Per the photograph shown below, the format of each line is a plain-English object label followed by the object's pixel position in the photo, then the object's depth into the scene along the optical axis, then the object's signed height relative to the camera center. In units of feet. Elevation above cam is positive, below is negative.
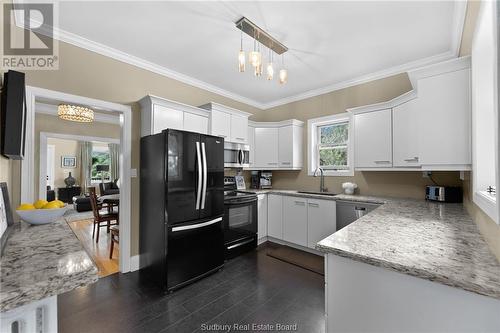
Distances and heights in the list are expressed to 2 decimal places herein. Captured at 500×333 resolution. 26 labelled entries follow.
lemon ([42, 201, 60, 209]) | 4.88 -0.88
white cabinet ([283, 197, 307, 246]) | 11.00 -2.80
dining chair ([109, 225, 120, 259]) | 9.79 -3.04
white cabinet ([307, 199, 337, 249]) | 9.97 -2.51
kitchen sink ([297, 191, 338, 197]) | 11.42 -1.41
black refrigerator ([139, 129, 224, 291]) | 7.42 -1.52
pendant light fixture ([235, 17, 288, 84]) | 6.22 +4.63
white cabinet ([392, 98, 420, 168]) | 7.91 +1.28
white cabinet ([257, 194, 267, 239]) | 11.89 -2.74
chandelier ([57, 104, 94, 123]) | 12.89 +3.46
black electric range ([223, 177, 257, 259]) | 10.08 -2.76
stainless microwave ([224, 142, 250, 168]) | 12.12 +0.73
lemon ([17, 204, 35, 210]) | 4.71 -0.88
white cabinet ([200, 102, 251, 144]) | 10.81 +2.44
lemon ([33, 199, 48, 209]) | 4.96 -0.85
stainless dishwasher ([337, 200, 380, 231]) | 9.05 -1.86
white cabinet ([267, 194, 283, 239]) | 12.01 -2.76
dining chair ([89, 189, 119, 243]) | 12.53 -2.81
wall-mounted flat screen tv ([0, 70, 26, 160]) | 4.29 +1.11
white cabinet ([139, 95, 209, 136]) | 8.79 +2.29
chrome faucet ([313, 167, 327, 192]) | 12.28 -0.90
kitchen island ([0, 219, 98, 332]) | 2.14 -1.26
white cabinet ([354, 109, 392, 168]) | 9.19 +1.29
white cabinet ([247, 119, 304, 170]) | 12.94 +1.45
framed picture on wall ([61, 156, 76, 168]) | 27.04 +0.81
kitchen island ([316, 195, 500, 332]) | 2.60 -1.58
